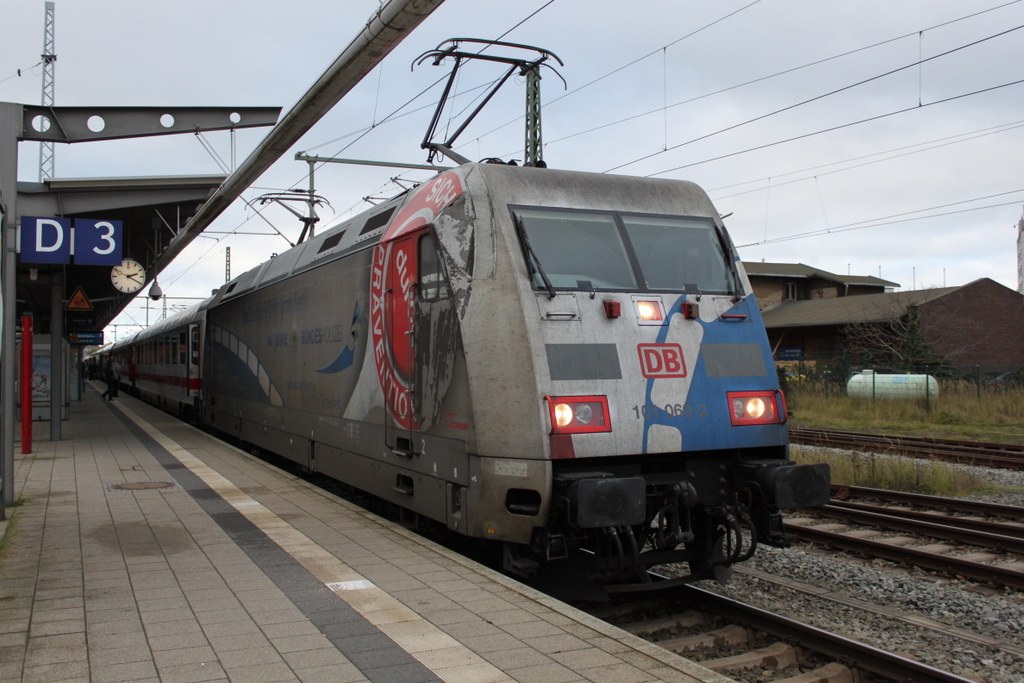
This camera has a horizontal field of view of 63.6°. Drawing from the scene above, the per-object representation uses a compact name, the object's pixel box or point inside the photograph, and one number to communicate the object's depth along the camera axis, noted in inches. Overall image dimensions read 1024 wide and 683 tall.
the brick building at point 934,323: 1476.4
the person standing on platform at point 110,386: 1450.5
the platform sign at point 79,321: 1016.9
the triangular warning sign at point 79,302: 668.7
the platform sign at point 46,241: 364.5
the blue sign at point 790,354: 1505.9
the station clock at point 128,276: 663.1
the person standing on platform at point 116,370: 1759.8
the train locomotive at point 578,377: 220.2
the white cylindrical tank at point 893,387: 898.1
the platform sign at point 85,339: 1067.3
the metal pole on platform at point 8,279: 299.0
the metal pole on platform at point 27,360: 410.3
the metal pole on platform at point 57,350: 631.2
